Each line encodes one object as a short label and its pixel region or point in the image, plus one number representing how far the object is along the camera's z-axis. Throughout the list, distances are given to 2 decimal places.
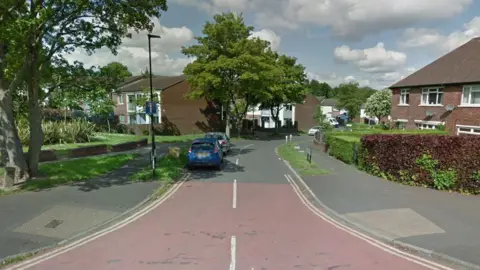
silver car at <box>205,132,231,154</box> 20.28
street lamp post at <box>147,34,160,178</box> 12.45
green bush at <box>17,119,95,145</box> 19.83
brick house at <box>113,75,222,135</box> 36.62
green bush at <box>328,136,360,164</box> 15.34
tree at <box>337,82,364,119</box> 66.81
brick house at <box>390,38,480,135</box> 18.84
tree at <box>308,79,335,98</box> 134.50
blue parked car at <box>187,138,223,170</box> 14.12
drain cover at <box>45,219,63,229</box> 6.70
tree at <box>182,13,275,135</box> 28.80
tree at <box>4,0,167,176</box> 9.20
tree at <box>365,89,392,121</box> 40.06
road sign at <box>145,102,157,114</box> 14.58
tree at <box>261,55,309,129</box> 38.92
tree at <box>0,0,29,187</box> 7.90
